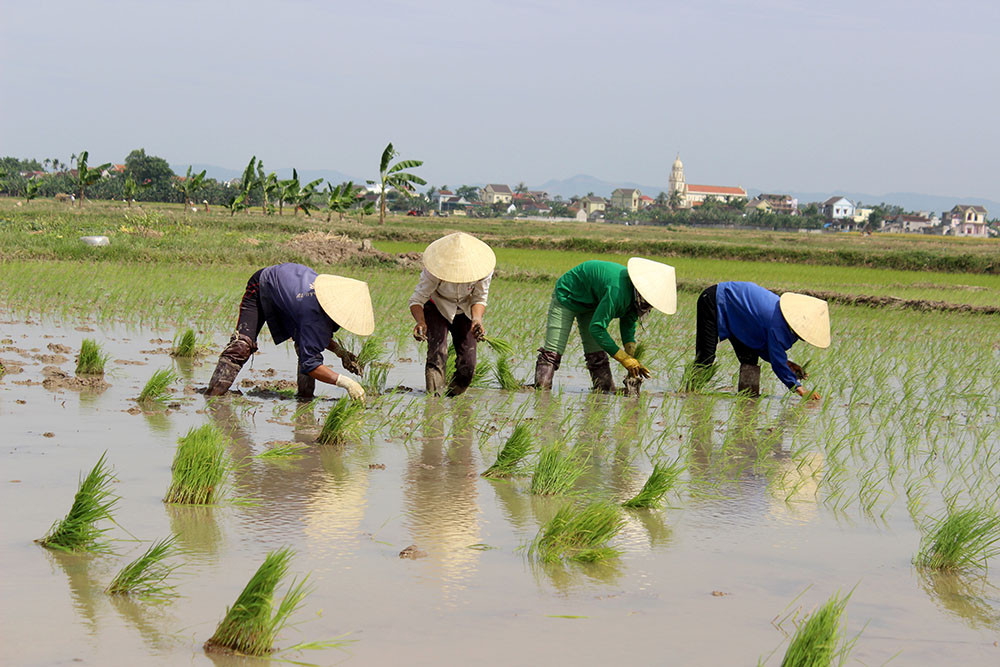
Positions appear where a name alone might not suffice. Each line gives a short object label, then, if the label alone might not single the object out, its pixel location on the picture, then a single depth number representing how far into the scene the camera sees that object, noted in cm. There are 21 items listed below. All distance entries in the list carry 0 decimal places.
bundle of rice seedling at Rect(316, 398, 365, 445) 951
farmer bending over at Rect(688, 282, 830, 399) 1212
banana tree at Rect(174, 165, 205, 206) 7919
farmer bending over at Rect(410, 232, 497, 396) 1164
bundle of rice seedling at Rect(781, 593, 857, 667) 477
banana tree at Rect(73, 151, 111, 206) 7525
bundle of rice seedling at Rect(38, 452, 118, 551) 607
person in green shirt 1206
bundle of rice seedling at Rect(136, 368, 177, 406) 1089
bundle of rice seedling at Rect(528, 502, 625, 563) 655
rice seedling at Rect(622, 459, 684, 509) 788
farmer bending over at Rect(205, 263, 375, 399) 1046
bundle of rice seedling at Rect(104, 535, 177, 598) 542
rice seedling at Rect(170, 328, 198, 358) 1455
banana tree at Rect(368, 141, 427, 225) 6937
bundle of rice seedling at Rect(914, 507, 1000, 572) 680
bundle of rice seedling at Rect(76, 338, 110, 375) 1241
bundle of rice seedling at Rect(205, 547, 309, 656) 482
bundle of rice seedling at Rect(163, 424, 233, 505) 727
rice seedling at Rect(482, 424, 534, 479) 880
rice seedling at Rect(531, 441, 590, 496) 823
